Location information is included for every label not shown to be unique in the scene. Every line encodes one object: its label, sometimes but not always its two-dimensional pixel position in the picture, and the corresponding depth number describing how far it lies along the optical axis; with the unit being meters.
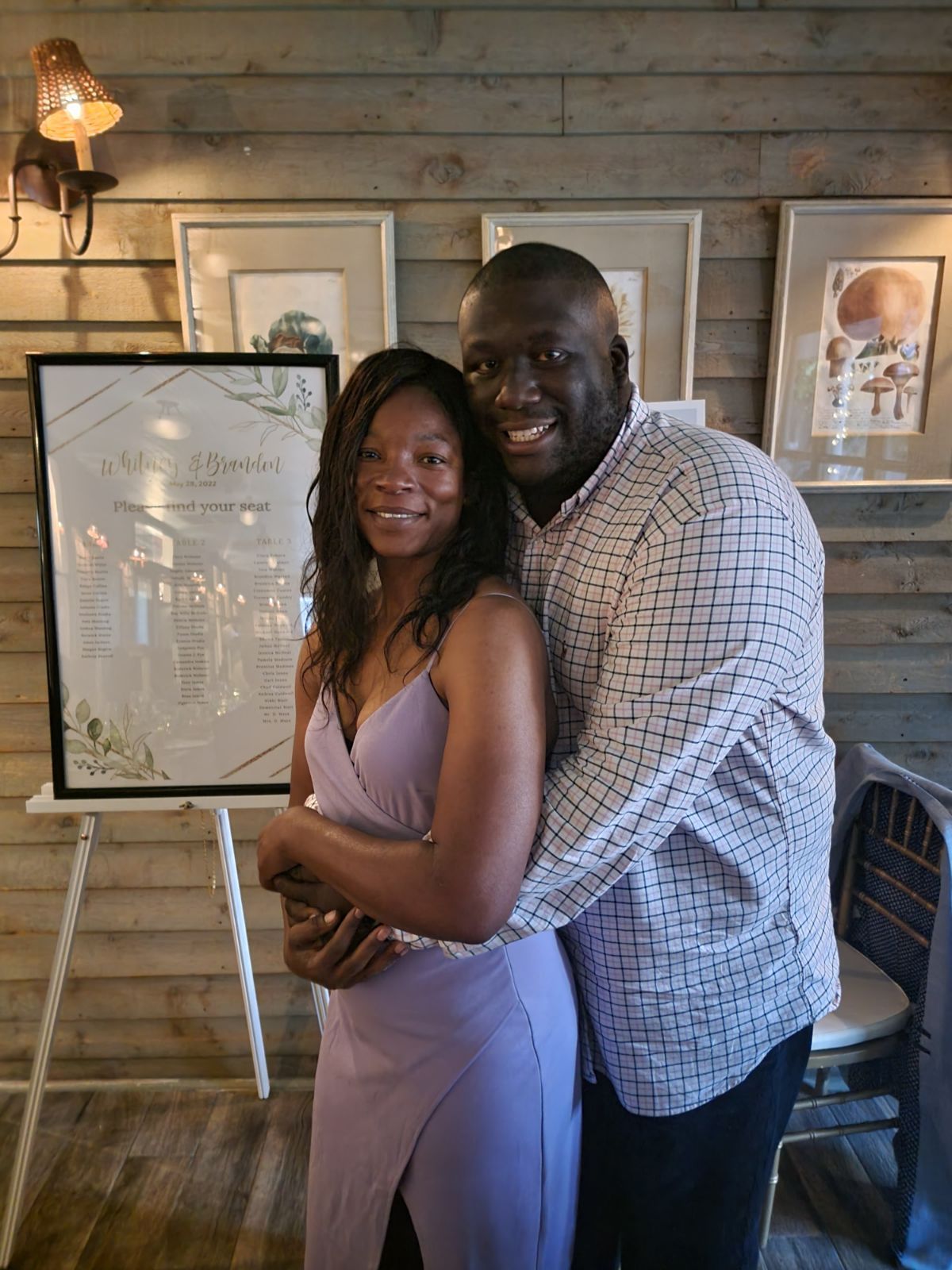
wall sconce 1.72
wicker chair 1.65
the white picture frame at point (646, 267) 1.91
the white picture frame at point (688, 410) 1.81
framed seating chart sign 1.70
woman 0.93
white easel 1.75
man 0.90
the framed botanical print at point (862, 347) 1.93
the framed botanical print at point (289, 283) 1.91
